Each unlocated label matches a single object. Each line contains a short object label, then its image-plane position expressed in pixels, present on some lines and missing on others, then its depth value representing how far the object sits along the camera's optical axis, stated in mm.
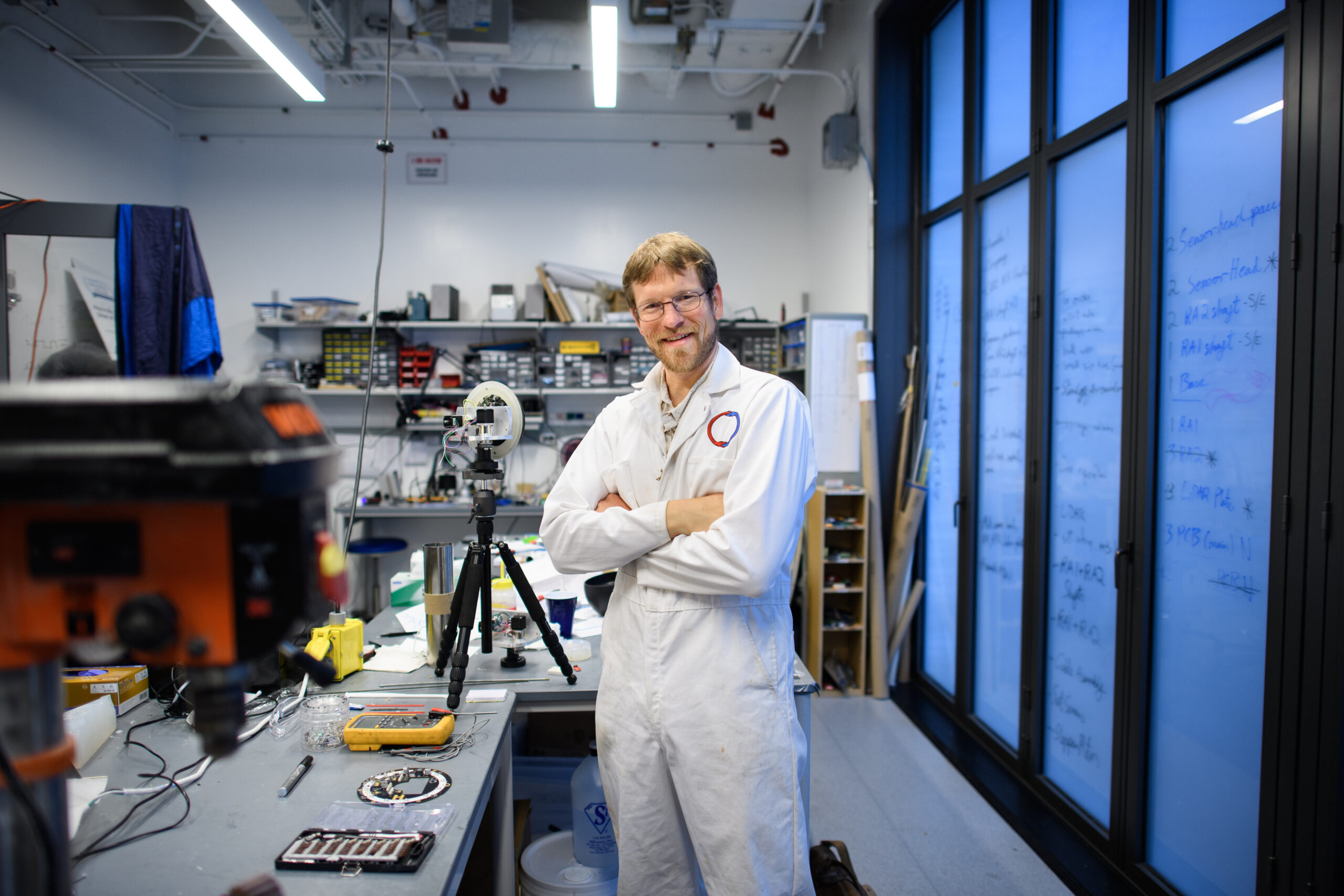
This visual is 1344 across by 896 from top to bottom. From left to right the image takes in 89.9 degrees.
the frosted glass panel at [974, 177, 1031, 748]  2613
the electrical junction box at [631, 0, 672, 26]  3654
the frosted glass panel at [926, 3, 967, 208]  3119
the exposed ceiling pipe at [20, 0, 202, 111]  3480
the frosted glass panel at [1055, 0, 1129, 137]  2059
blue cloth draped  2359
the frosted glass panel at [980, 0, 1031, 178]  2592
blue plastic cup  1855
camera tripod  1492
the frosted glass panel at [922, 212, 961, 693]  3145
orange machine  474
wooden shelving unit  3359
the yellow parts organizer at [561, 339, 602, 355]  4371
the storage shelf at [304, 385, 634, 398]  4332
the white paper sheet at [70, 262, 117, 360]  3002
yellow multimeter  1210
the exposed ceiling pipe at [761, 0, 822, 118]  3379
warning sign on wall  4738
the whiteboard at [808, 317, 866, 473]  3514
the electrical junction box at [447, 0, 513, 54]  3738
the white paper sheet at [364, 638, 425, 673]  1627
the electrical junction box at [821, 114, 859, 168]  3631
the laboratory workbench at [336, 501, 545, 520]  4145
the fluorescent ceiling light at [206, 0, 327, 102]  2361
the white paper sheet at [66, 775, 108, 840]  915
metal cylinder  1609
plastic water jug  1644
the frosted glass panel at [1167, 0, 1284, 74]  1592
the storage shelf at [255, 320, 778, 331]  4270
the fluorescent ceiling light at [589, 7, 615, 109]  2539
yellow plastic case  1521
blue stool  4051
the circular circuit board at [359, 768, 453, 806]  1047
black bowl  1794
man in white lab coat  1205
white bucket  1566
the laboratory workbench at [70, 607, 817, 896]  866
